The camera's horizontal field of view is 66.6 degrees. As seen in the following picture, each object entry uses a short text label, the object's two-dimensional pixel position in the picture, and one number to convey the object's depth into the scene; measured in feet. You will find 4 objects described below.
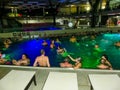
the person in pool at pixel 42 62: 16.18
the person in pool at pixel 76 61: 20.70
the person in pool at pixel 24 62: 17.49
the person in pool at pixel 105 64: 15.48
